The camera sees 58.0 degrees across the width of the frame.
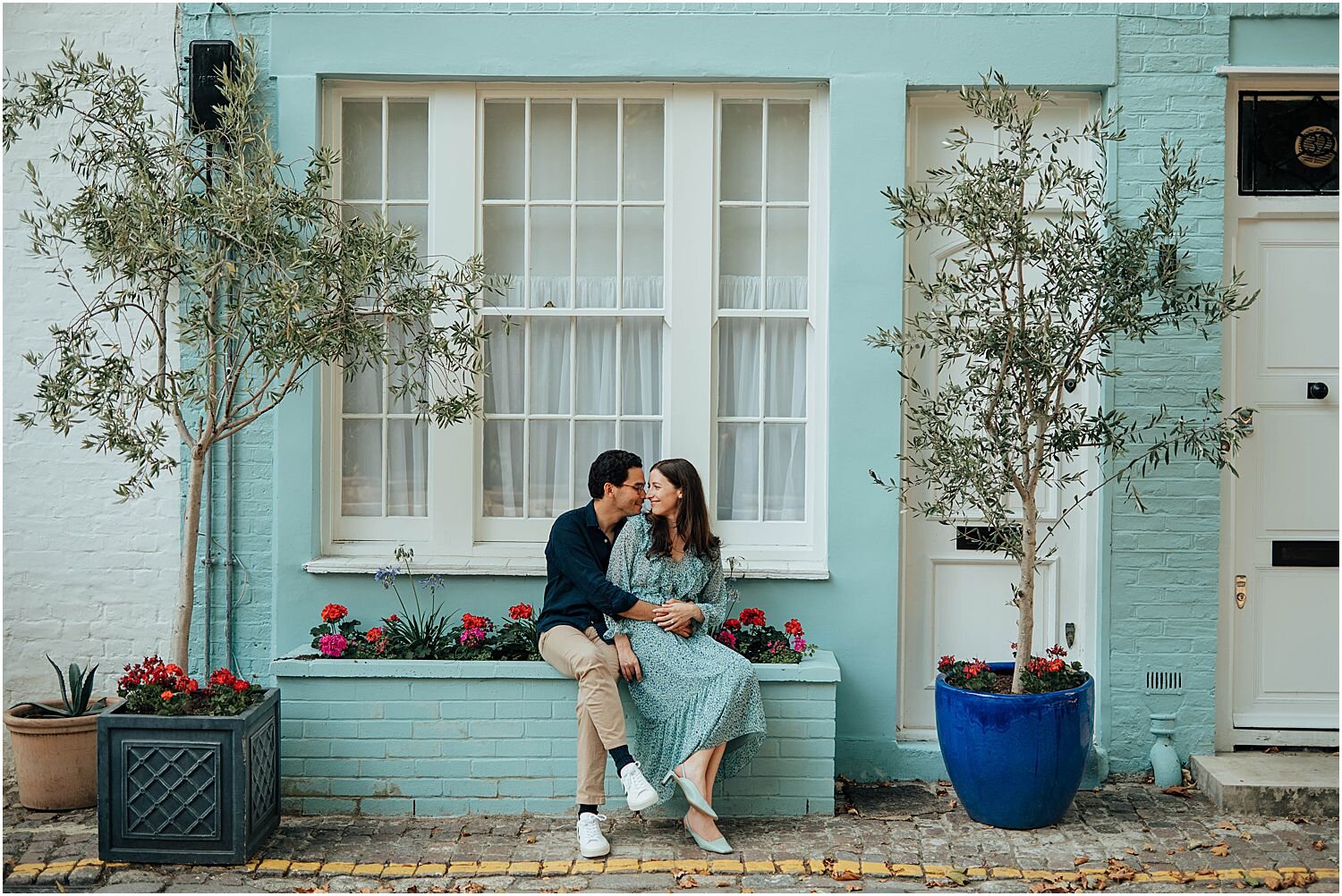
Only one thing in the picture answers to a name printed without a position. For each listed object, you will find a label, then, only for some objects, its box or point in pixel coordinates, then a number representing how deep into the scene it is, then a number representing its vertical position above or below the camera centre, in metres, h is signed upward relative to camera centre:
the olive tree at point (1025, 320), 4.52 +0.50
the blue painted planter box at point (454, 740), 4.90 -1.20
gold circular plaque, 5.44 +1.37
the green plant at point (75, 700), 5.00 -1.08
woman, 4.60 -0.84
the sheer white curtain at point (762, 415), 5.56 +0.15
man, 4.60 -0.70
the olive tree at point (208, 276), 4.48 +0.67
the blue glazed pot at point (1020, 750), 4.62 -1.16
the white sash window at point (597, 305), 5.47 +0.65
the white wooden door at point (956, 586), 5.48 -0.63
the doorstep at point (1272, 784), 4.86 -1.36
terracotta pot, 4.88 -1.29
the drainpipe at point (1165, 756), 5.27 -1.34
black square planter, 4.33 -1.25
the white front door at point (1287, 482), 5.43 -0.14
